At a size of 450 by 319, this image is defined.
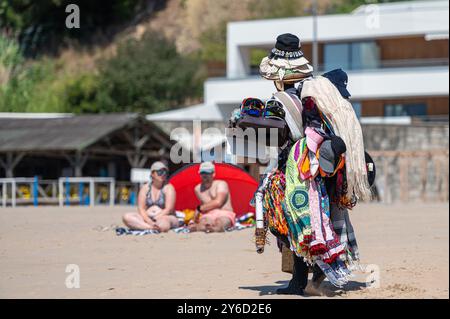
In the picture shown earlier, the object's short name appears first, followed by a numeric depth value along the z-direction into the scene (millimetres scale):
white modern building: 43938
